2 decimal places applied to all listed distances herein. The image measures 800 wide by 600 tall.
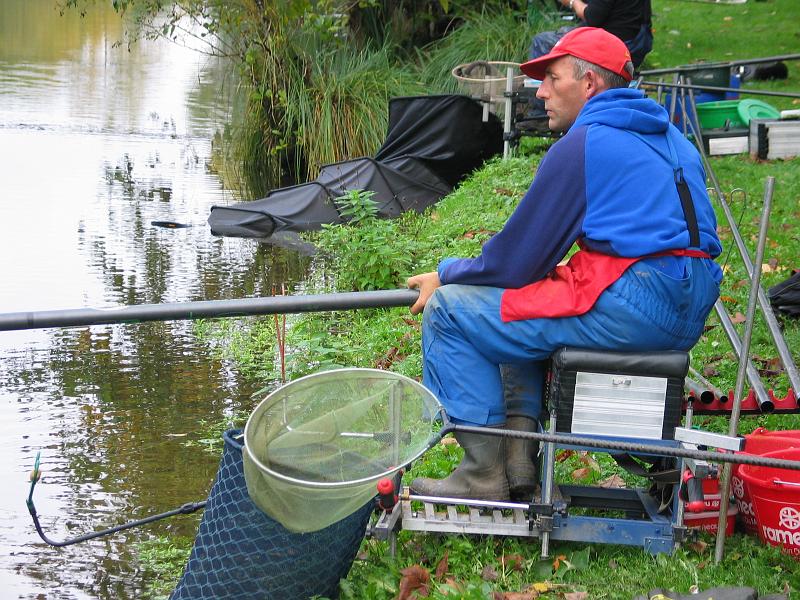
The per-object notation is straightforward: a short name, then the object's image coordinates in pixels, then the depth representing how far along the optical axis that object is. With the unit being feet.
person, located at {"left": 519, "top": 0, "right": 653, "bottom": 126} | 31.73
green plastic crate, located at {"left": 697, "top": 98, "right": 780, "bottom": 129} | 38.55
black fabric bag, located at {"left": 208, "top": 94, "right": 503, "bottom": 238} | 36.59
